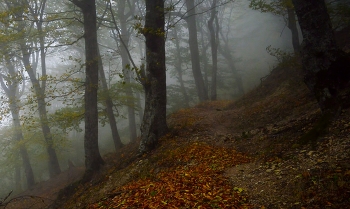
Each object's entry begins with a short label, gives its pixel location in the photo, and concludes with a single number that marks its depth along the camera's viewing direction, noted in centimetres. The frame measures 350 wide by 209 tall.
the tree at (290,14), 1200
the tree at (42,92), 1453
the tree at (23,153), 1886
